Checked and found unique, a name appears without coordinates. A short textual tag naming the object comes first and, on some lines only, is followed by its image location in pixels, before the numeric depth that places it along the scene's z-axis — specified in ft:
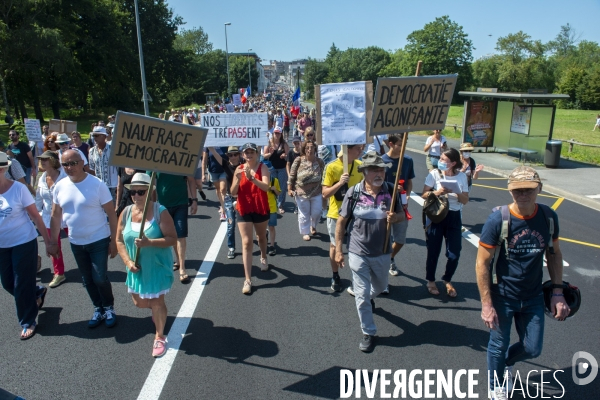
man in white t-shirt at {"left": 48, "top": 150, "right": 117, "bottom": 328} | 14.90
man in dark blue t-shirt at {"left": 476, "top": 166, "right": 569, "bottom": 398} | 10.57
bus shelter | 55.93
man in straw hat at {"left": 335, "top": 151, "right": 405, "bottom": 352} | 13.88
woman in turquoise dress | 13.42
